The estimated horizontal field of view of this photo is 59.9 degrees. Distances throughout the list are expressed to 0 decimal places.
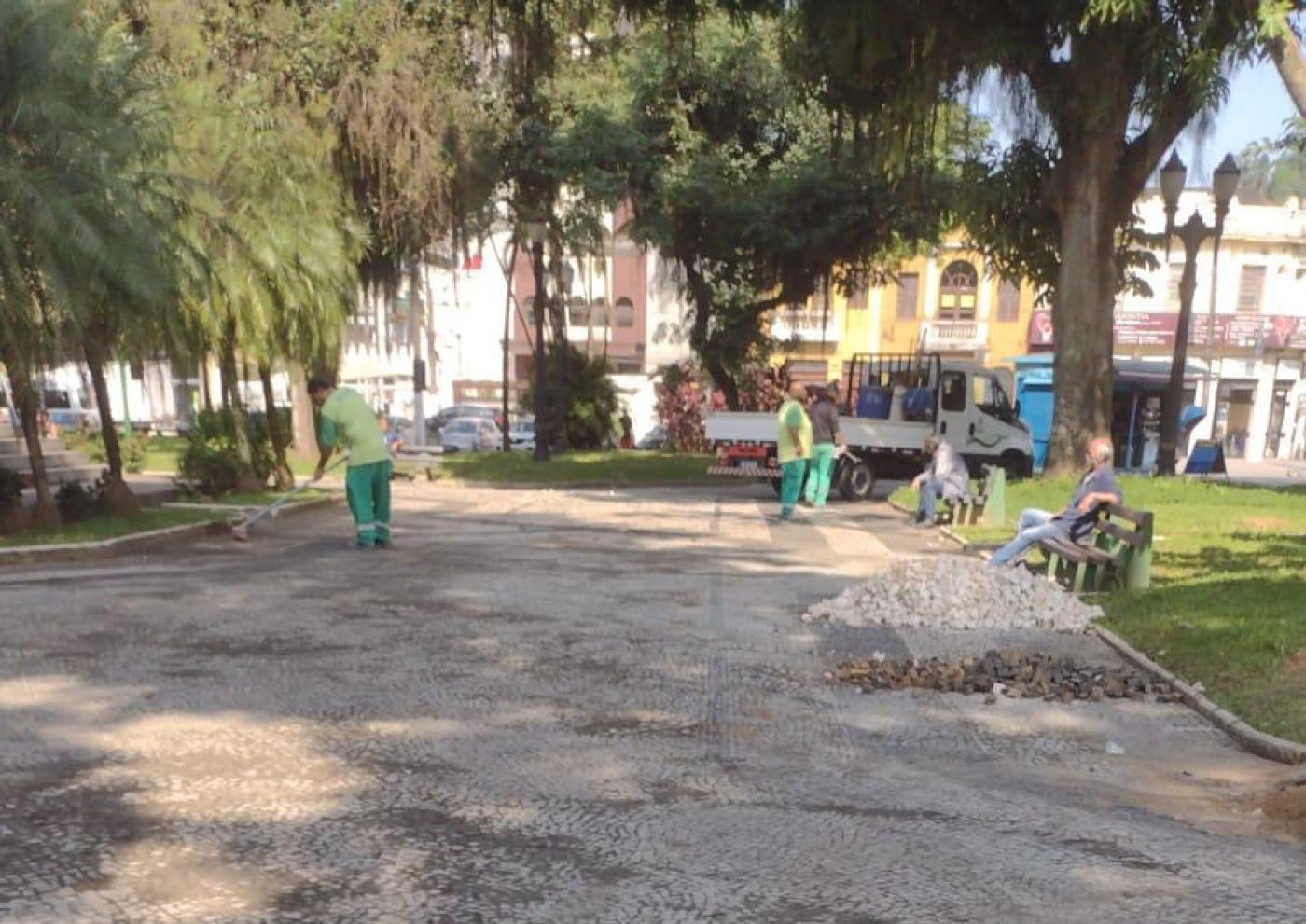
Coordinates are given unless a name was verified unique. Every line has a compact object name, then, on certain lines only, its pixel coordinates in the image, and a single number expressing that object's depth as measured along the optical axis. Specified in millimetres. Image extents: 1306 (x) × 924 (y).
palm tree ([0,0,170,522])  9930
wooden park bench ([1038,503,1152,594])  9000
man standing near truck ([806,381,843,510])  16500
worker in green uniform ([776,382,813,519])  14695
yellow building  43938
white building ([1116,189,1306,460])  43594
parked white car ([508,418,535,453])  38531
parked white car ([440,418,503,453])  37312
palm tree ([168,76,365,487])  14662
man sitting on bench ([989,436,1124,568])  9422
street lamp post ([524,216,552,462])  24625
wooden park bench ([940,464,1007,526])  14516
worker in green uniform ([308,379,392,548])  10938
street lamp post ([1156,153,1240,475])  18062
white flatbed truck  18516
